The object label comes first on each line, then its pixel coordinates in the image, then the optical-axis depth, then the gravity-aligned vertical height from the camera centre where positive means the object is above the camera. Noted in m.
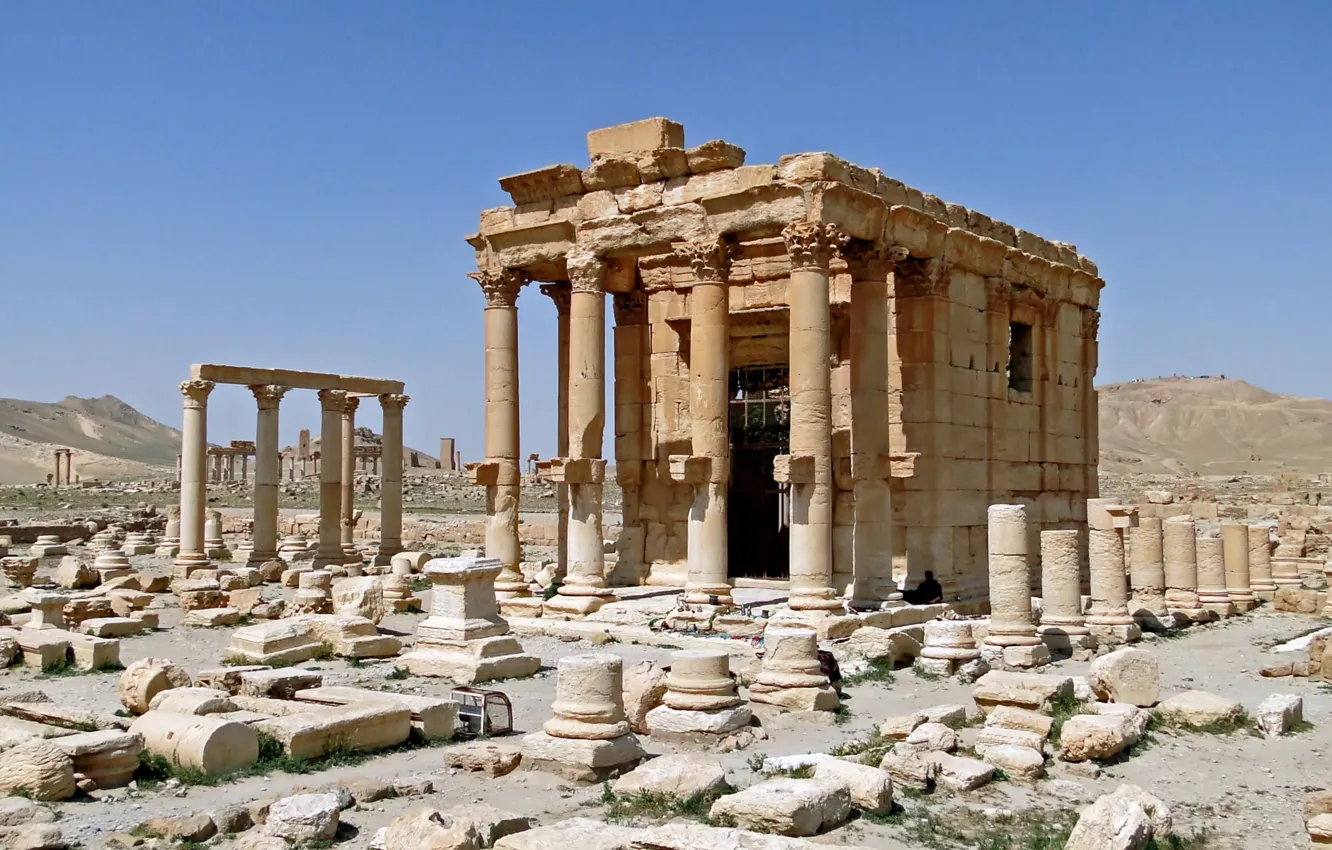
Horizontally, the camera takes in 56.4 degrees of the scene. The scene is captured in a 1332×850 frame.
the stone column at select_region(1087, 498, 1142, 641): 18.11 -1.26
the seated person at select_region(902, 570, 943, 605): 18.83 -1.51
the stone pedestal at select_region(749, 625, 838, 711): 12.52 -1.86
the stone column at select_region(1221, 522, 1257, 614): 23.36 -1.35
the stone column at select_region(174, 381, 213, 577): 28.48 +0.57
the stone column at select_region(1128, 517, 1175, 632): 20.78 -1.24
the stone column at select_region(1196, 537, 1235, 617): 22.03 -1.53
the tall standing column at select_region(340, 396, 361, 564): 31.47 +0.69
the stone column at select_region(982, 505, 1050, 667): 15.54 -1.35
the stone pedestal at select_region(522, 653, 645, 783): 9.77 -1.88
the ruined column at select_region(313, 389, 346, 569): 29.05 +0.20
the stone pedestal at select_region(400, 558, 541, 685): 14.42 -1.61
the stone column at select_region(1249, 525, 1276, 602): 24.80 -1.48
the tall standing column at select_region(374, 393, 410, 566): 30.48 +0.35
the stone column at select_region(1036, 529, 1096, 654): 16.80 -1.43
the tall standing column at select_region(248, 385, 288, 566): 29.20 +0.42
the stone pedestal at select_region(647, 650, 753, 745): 10.99 -1.91
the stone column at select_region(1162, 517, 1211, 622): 21.88 -1.18
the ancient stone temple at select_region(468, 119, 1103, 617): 17.70 +2.13
